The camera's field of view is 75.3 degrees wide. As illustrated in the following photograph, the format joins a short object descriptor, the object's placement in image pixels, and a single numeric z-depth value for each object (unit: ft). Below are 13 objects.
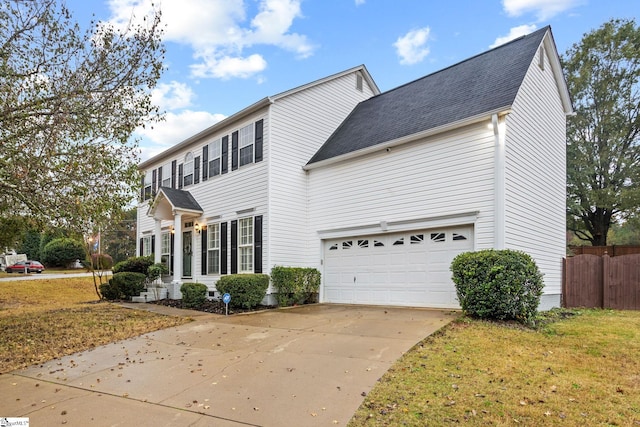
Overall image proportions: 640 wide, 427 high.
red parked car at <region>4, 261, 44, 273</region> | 100.48
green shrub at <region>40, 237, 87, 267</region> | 112.06
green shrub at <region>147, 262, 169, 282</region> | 49.47
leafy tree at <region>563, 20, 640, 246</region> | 63.31
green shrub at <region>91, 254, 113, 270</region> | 105.69
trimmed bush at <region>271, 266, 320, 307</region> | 38.81
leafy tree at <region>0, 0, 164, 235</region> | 23.39
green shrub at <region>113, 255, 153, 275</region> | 52.39
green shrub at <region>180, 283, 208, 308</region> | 39.63
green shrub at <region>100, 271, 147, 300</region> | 47.96
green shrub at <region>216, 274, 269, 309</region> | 36.47
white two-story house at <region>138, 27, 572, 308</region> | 31.60
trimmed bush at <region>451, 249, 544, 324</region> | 25.21
